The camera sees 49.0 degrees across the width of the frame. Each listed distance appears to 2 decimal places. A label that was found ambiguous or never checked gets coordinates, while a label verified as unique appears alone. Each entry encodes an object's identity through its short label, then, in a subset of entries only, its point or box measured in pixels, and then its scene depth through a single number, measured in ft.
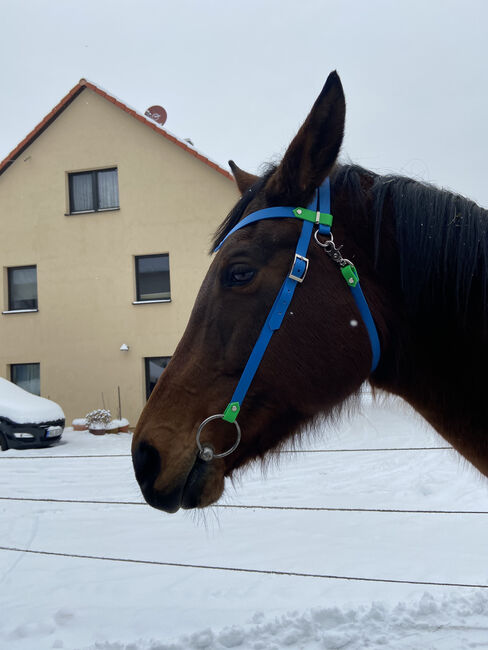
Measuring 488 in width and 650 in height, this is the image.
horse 5.06
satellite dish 52.24
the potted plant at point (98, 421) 40.78
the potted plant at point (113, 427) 41.16
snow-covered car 33.37
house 44.01
